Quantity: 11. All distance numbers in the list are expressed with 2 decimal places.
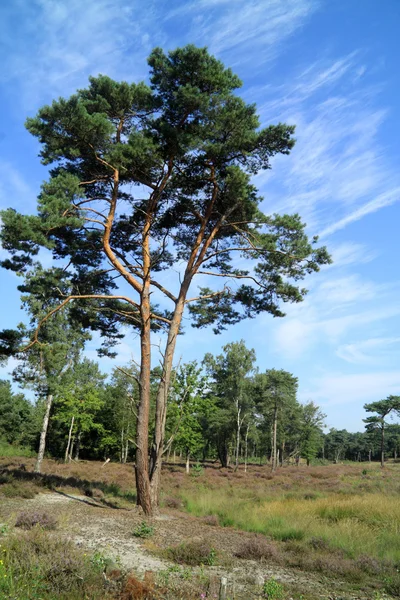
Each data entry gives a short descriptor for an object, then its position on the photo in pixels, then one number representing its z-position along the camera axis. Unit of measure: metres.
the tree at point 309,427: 60.59
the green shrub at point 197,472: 30.41
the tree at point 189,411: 32.06
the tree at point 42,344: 12.27
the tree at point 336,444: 98.81
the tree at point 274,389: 43.19
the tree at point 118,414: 38.00
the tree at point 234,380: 41.66
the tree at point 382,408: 52.38
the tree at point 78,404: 29.78
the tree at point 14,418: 45.75
